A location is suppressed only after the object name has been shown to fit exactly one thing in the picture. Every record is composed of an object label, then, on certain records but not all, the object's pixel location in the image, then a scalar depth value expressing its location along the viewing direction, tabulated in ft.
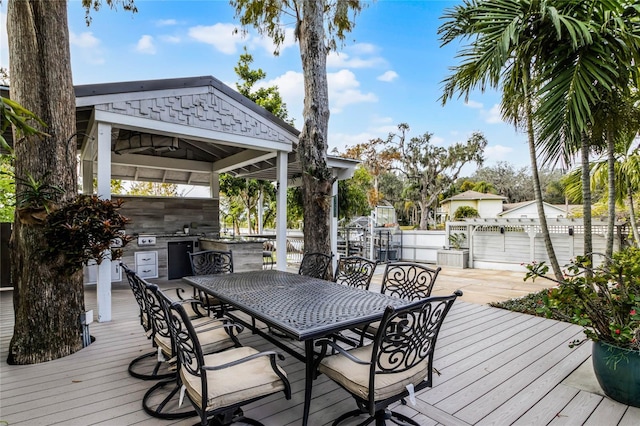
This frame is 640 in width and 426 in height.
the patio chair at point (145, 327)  7.81
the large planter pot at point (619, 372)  7.36
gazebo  13.71
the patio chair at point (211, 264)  13.58
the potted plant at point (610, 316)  7.38
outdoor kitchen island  20.77
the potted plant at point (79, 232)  9.80
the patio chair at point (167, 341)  6.94
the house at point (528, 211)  72.64
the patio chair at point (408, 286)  10.45
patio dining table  6.26
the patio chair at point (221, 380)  5.24
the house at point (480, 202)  78.18
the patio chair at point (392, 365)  5.50
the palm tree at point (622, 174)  19.88
